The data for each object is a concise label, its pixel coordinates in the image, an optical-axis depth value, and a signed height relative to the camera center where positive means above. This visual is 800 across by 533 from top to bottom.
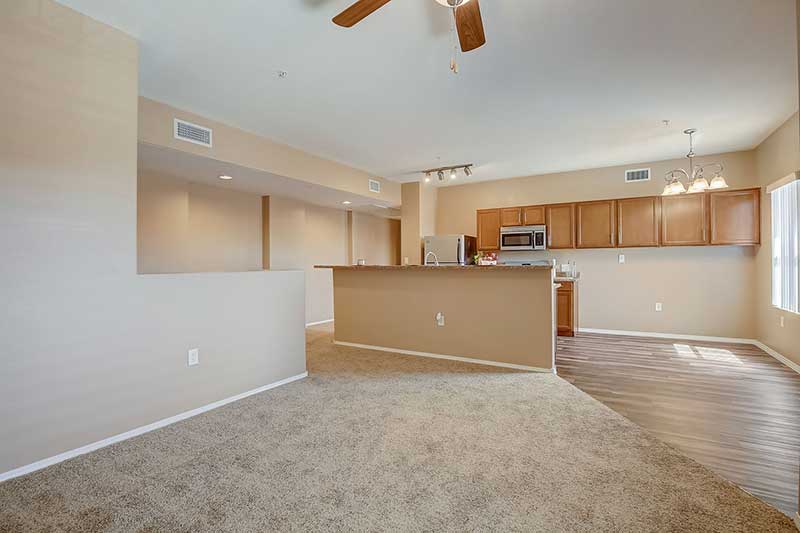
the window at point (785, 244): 4.25 +0.23
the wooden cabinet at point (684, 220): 5.43 +0.64
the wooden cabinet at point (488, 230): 6.85 +0.65
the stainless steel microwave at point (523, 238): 6.38 +0.46
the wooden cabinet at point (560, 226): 6.25 +0.64
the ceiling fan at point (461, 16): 1.84 +1.25
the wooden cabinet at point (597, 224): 5.95 +0.65
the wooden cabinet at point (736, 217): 5.15 +0.64
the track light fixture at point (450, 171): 6.11 +1.56
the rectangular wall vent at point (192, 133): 3.78 +1.37
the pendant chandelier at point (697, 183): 4.33 +0.93
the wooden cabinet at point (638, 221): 5.70 +0.66
